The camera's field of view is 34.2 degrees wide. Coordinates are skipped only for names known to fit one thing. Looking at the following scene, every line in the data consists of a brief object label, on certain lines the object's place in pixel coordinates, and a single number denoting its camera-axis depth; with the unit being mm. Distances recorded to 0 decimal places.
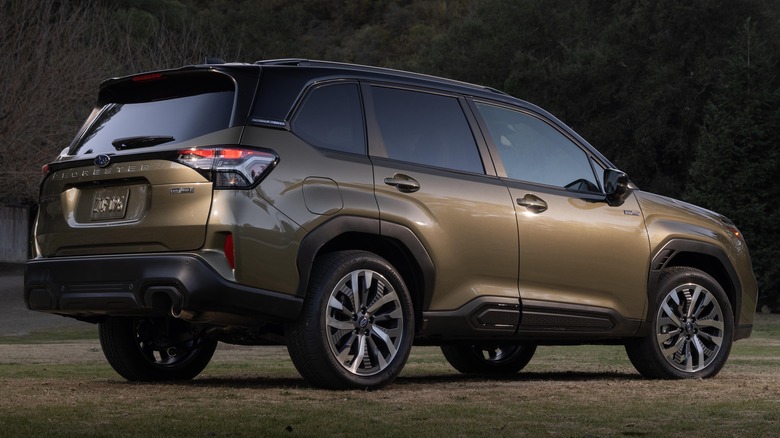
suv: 7129
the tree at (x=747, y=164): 38344
